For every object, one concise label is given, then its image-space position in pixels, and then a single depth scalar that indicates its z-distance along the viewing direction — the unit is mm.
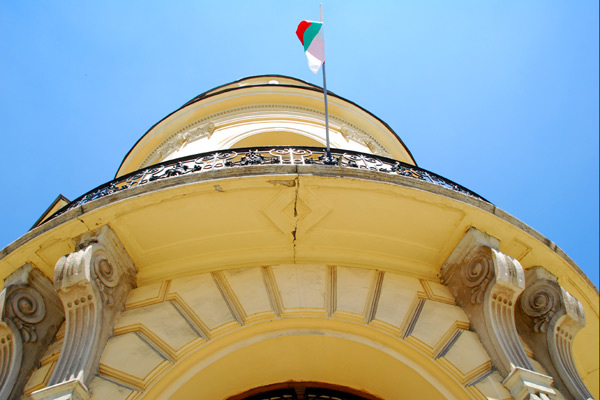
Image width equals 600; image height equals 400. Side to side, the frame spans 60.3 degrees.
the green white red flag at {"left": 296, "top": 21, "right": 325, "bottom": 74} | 9125
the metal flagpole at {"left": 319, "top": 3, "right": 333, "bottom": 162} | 6596
